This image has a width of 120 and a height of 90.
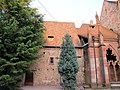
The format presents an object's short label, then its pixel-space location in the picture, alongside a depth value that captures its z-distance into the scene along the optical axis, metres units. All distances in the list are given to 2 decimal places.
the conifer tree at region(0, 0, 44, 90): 8.34
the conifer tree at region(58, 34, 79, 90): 9.52
